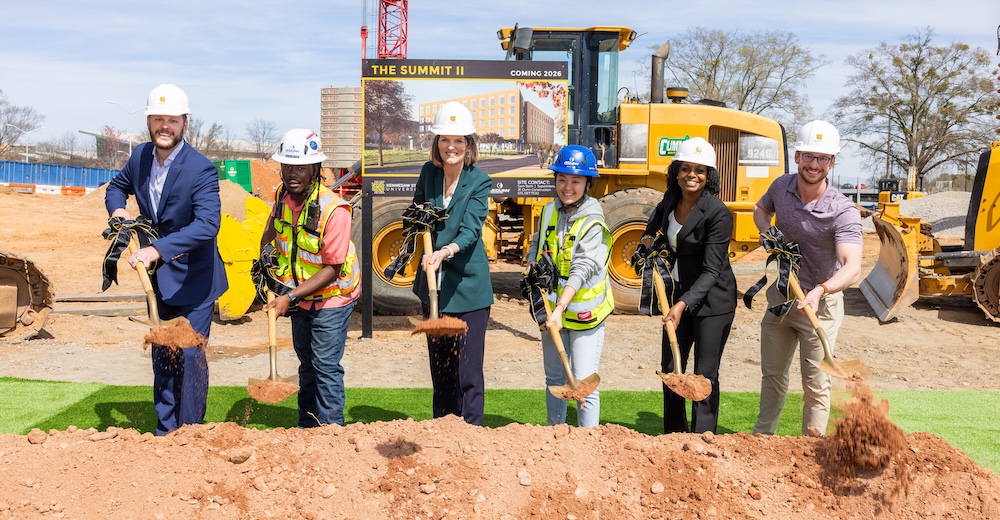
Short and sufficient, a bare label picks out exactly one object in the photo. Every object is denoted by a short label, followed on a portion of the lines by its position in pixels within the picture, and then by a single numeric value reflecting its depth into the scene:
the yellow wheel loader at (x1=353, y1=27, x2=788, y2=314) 9.80
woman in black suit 4.22
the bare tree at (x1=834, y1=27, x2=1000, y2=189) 31.80
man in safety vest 4.15
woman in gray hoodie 4.16
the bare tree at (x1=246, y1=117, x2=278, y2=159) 57.14
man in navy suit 4.15
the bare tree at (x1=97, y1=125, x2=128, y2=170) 55.19
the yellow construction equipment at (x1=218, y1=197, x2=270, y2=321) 8.61
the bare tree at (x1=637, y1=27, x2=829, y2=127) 34.69
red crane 43.75
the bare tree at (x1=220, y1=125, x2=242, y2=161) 54.86
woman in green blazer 4.21
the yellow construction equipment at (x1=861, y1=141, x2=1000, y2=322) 9.48
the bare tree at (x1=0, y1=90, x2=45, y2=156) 52.12
